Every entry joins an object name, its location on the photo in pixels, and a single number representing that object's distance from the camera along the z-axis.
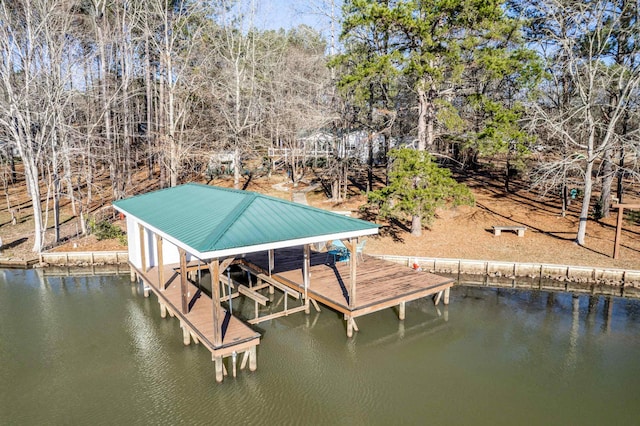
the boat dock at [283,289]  8.48
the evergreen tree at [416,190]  14.67
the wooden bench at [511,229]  16.91
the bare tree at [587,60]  14.91
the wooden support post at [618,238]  13.88
